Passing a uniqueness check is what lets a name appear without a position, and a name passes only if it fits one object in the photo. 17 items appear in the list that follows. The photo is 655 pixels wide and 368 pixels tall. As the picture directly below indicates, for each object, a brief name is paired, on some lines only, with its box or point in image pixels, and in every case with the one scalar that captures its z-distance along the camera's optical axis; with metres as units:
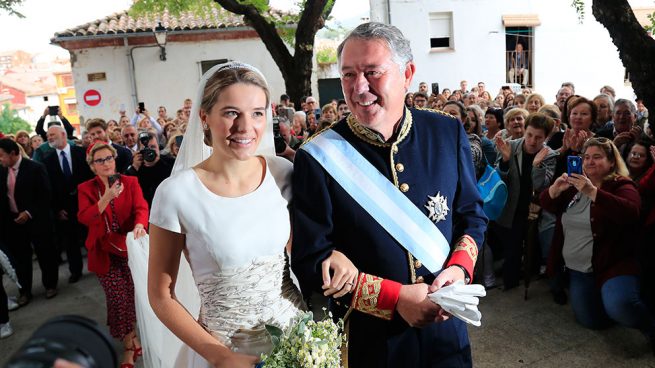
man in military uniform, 1.75
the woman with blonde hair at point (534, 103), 6.55
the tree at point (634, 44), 4.95
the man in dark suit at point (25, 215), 5.58
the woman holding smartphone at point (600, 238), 3.58
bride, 1.84
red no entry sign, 15.89
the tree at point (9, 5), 10.95
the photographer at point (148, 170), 5.49
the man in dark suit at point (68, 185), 6.32
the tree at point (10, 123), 25.95
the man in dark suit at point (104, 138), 6.38
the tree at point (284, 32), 10.09
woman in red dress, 4.06
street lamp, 15.05
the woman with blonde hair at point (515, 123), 5.43
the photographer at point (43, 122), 10.72
